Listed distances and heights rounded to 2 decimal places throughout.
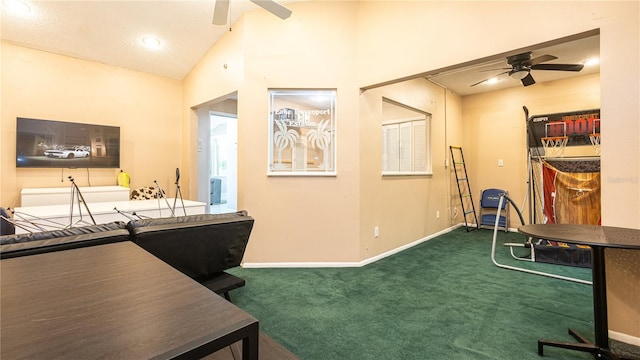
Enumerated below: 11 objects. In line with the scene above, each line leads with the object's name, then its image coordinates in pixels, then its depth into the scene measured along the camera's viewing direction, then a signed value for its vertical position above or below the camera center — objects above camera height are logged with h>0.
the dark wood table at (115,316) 0.55 -0.32
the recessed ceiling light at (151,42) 3.81 +1.95
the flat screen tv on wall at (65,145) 3.74 +0.53
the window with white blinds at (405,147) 4.15 +0.54
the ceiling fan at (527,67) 3.26 +1.39
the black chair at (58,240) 1.28 -0.30
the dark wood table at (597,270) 1.56 -0.53
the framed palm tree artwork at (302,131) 3.41 +0.61
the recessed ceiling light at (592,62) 3.94 +1.71
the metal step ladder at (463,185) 5.49 -0.10
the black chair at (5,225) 2.25 -0.36
